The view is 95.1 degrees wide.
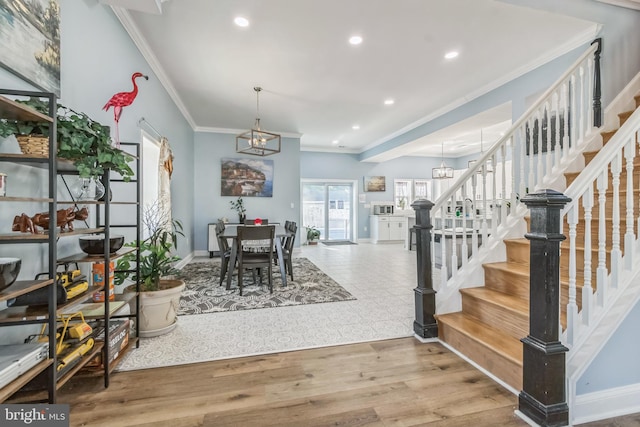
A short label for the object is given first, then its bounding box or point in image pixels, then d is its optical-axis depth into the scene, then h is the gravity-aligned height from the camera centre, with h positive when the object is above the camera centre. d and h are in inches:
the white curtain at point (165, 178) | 147.4 +17.0
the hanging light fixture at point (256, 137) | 158.1 +40.7
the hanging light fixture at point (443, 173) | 291.7 +39.5
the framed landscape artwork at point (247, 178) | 255.0 +29.9
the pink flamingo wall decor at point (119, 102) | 77.1 +29.2
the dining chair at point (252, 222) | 235.8 -8.4
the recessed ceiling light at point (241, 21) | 104.9 +69.2
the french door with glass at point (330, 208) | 349.1 +4.4
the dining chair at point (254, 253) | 136.3 -20.8
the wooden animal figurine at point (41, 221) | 49.9 -2.0
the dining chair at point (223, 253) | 152.3 -22.6
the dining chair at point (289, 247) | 164.8 -20.9
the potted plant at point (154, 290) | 91.7 -25.7
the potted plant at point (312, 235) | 330.3 -27.0
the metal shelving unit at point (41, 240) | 42.6 -4.6
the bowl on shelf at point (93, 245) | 68.0 -8.0
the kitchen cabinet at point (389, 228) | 342.0 -18.8
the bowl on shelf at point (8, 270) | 42.3 -8.9
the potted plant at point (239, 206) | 254.9 +4.7
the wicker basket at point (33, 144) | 48.6 +11.1
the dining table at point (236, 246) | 145.4 -18.3
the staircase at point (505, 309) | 71.2 -27.1
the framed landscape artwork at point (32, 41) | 54.0 +34.2
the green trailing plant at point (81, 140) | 49.5 +13.2
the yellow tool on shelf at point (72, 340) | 57.9 -27.9
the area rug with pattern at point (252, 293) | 124.7 -39.6
